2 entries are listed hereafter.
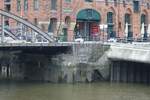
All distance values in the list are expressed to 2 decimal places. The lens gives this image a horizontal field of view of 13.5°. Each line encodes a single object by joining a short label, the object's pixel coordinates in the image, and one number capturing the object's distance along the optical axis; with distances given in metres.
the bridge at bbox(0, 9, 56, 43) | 70.88
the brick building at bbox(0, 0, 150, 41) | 90.38
